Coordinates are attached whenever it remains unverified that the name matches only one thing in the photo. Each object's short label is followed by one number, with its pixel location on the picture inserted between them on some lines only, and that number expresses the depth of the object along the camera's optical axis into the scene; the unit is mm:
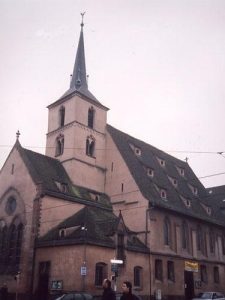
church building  30797
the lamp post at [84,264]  26094
